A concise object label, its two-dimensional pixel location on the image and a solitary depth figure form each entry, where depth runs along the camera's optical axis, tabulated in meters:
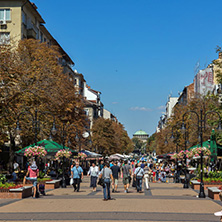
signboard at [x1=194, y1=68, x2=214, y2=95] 84.66
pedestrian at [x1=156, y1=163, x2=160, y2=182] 41.03
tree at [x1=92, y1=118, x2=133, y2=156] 86.19
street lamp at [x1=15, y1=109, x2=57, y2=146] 27.21
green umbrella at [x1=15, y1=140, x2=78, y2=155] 31.95
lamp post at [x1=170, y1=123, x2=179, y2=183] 37.03
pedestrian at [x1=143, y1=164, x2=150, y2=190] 27.37
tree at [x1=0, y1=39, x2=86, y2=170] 30.74
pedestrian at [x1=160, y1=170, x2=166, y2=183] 39.14
